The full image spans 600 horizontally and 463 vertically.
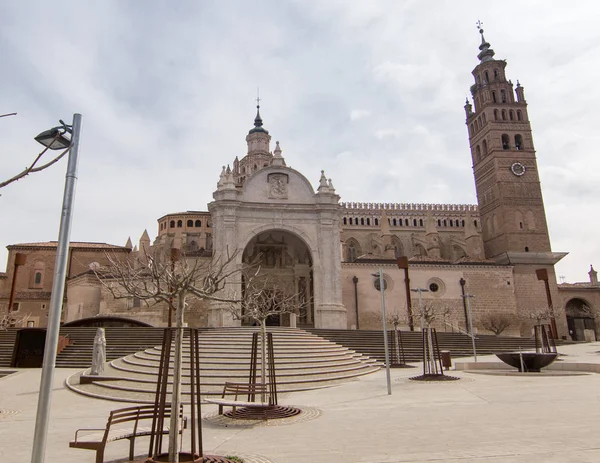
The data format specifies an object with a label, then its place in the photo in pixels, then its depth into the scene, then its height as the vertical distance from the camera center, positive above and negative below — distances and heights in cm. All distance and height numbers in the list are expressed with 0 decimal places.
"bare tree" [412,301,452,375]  1579 +0
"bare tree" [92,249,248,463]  532 +74
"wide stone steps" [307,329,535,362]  2350 -17
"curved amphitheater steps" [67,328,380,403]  1326 -80
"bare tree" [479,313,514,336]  3641 +133
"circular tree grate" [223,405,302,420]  868 -136
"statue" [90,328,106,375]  1467 -31
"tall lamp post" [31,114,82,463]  407 +78
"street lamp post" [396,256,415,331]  3522 +529
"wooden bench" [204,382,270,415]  826 -104
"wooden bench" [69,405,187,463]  531 -112
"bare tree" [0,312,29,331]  2933 +228
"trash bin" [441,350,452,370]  1922 -86
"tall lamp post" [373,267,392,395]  1168 -73
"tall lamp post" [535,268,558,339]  3687 +403
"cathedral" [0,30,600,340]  3234 +831
